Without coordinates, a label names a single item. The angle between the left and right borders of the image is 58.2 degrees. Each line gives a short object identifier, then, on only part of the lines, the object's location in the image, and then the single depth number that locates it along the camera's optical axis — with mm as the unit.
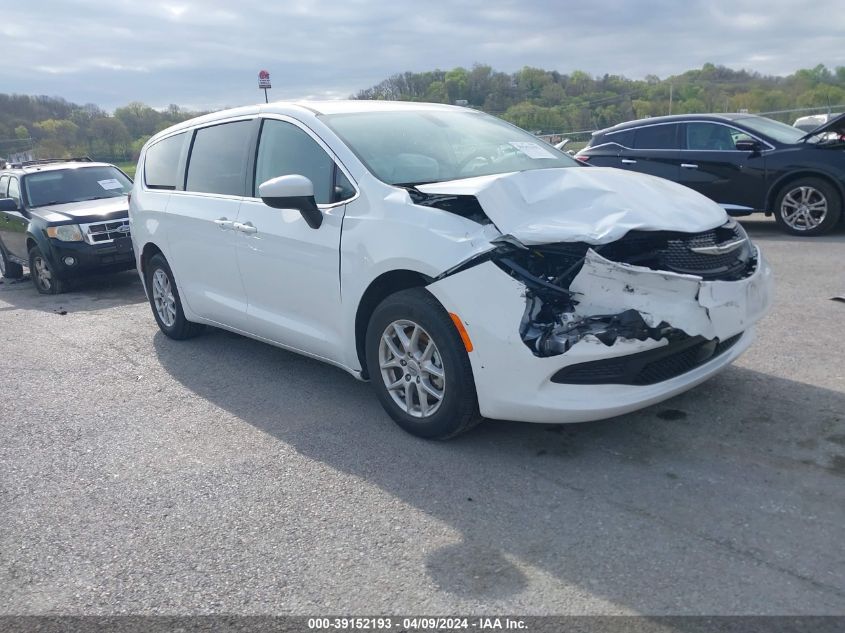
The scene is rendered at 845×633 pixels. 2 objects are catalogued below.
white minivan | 3475
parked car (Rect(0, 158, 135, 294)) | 9617
